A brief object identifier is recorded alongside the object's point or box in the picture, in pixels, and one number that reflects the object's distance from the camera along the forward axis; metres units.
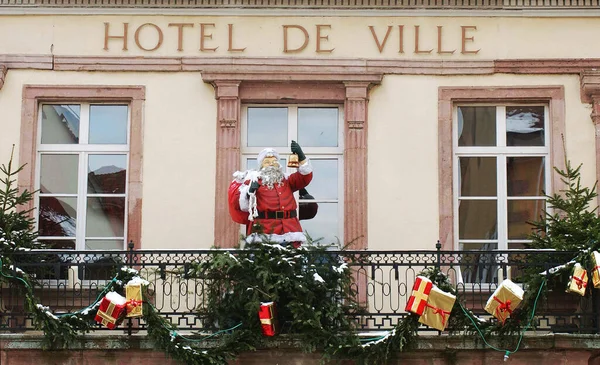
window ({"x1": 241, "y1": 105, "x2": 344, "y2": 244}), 16.91
